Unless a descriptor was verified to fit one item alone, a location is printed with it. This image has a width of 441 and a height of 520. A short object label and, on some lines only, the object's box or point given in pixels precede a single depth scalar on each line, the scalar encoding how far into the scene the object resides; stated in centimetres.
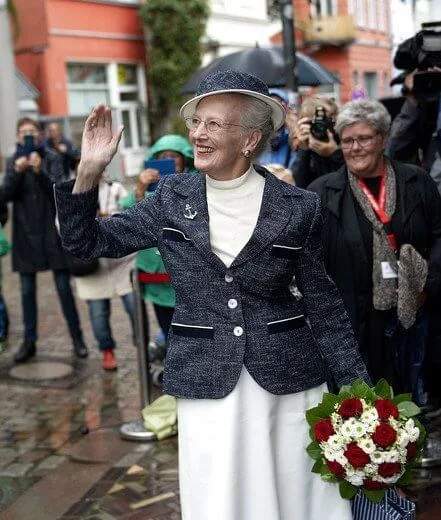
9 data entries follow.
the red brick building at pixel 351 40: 3531
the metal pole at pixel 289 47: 800
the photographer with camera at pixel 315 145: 518
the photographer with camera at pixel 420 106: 521
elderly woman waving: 294
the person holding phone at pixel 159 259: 569
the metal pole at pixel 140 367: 559
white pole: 1435
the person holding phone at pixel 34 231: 744
